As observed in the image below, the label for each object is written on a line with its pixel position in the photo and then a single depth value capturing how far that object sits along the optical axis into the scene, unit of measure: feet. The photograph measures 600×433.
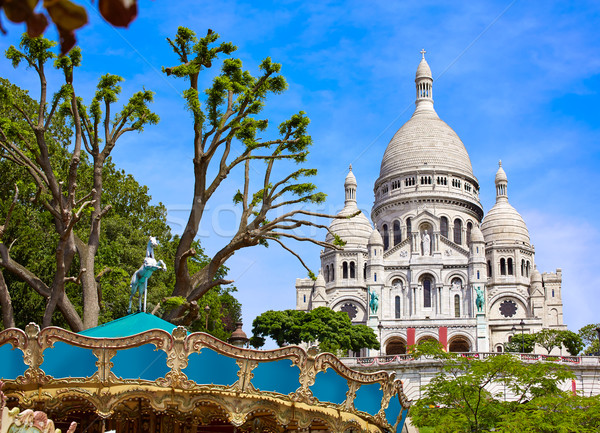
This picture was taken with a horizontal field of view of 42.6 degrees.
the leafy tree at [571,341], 181.16
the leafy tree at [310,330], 172.45
